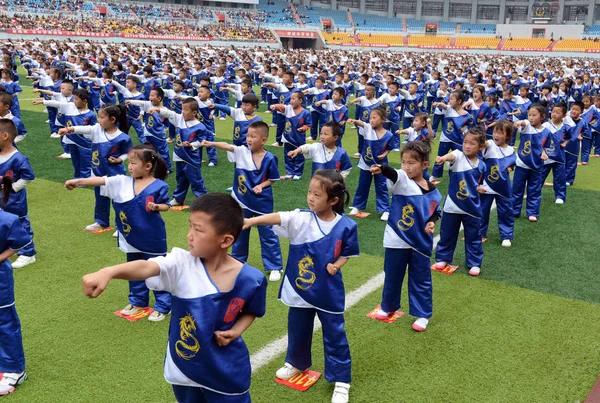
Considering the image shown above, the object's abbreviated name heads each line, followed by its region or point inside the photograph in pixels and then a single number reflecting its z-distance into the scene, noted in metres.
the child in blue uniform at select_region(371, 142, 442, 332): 4.55
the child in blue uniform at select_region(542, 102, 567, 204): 8.50
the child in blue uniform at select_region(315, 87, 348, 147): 11.80
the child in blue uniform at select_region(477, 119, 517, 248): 6.88
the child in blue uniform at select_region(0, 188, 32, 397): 3.50
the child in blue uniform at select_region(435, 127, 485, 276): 5.85
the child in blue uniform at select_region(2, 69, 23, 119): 11.76
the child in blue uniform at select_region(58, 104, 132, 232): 6.40
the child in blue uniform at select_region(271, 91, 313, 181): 10.10
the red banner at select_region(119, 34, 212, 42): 40.69
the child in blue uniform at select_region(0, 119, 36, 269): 5.09
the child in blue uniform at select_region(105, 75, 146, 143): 10.92
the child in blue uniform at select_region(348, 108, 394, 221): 7.73
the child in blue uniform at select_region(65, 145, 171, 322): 4.61
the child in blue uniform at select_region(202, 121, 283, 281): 5.66
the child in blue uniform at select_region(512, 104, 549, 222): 8.09
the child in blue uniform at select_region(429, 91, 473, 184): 9.55
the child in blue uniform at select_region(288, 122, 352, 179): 6.47
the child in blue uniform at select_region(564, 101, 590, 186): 9.25
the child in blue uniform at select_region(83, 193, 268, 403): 2.47
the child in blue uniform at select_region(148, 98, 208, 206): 8.05
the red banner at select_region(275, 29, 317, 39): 52.65
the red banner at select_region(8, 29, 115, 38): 34.74
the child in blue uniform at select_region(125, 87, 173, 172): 9.74
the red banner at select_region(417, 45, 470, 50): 55.00
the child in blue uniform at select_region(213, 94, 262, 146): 8.27
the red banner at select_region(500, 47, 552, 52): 51.16
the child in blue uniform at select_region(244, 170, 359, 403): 3.55
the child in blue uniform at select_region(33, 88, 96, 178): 8.62
